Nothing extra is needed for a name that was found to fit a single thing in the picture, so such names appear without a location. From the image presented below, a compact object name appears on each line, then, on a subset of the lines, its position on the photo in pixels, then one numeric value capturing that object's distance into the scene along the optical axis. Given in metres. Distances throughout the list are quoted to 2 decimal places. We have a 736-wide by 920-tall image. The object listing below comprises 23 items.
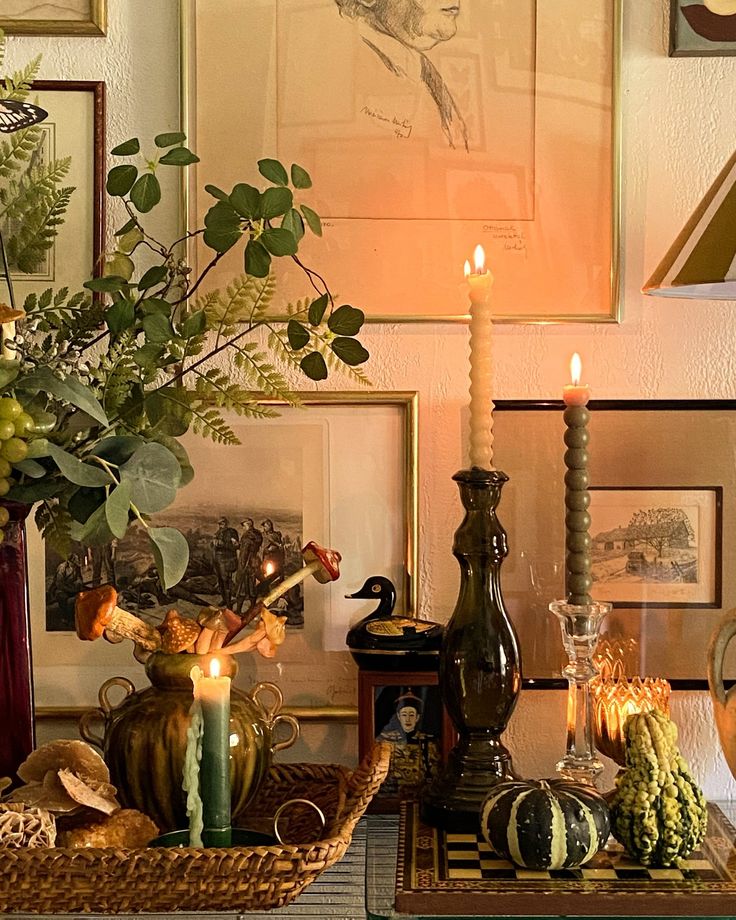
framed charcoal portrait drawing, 1.20
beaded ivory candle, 1.04
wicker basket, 0.84
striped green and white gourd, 0.87
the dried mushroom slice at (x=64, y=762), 0.93
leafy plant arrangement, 0.85
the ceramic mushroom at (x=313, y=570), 1.04
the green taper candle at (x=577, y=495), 1.06
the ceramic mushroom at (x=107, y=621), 0.97
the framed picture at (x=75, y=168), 1.20
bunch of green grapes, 0.82
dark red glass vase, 0.95
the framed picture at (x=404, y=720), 1.09
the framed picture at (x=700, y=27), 1.20
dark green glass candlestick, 1.01
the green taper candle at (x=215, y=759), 0.88
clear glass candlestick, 1.03
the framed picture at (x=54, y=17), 1.20
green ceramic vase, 0.95
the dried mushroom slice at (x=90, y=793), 0.89
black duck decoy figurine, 1.08
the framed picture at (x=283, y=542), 1.20
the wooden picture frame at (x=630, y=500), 1.20
